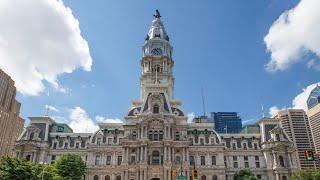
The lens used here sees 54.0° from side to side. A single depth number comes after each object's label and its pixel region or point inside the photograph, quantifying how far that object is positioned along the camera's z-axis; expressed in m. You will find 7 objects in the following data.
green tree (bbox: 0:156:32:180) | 49.19
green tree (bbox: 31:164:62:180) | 53.64
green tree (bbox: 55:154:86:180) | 69.56
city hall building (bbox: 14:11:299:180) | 78.75
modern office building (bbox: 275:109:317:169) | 191.25
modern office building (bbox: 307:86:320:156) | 181.25
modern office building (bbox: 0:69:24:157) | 147.50
